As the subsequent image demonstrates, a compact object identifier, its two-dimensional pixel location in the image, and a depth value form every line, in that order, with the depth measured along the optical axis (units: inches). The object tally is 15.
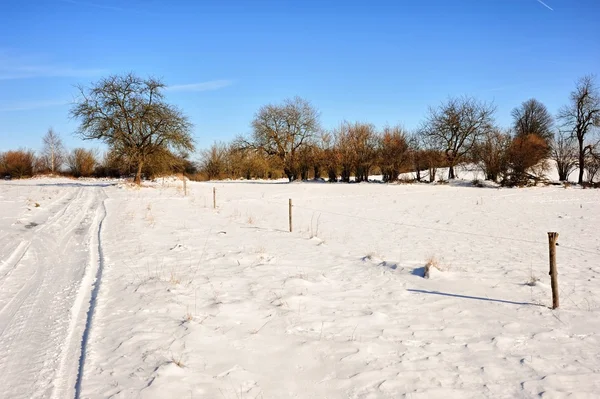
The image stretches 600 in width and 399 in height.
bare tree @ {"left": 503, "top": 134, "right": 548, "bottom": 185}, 1430.9
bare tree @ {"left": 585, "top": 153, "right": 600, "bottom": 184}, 1409.9
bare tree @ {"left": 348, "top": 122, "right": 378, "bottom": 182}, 1765.5
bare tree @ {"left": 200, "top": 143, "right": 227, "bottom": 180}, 2867.9
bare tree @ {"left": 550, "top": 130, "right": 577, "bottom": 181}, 1492.0
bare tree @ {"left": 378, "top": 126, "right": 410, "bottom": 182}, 1692.9
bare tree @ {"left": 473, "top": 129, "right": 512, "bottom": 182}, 1549.3
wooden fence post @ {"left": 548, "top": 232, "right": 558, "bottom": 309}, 227.9
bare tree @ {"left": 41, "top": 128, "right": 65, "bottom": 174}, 2664.9
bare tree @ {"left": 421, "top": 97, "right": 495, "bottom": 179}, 1632.6
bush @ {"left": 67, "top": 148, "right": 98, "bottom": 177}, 2436.5
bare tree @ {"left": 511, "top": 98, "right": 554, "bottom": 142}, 1945.1
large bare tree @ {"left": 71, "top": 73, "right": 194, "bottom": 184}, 1274.6
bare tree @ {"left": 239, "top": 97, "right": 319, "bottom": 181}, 1831.9
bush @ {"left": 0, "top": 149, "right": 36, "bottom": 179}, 2261.3
